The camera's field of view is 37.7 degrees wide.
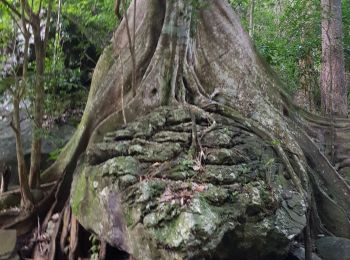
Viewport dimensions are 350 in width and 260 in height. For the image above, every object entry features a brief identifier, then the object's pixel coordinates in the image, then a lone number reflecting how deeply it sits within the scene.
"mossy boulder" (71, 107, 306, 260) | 3.69
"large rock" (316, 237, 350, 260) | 4.60
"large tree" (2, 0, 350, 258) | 5.29
